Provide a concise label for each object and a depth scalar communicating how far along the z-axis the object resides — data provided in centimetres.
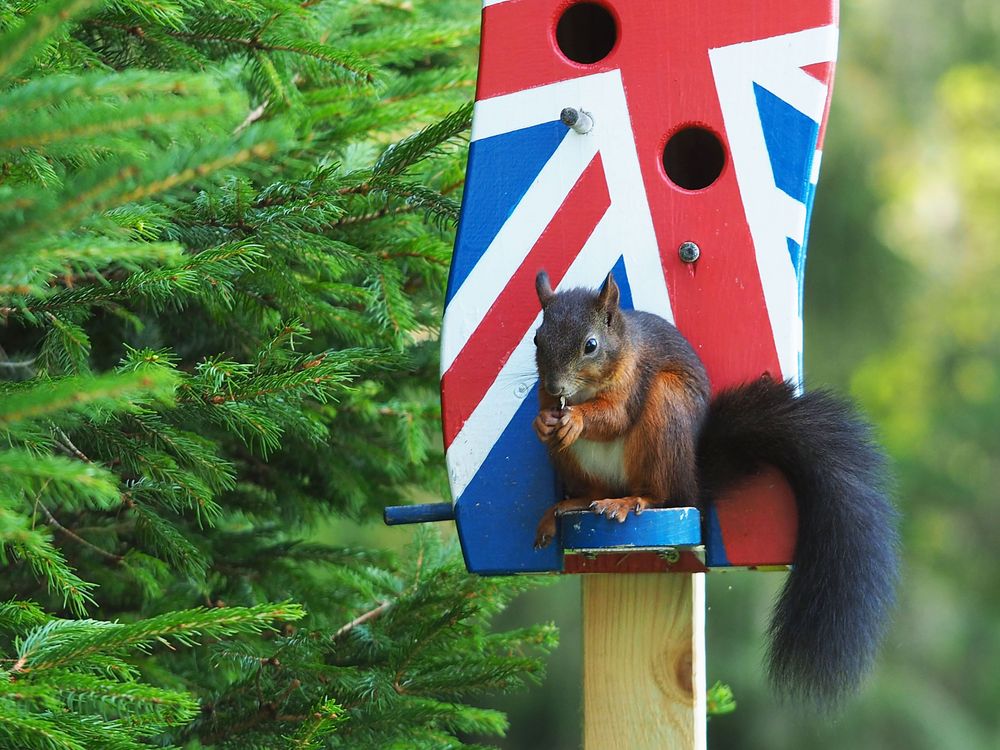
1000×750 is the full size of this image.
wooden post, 494
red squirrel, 488
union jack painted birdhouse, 494
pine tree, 461
